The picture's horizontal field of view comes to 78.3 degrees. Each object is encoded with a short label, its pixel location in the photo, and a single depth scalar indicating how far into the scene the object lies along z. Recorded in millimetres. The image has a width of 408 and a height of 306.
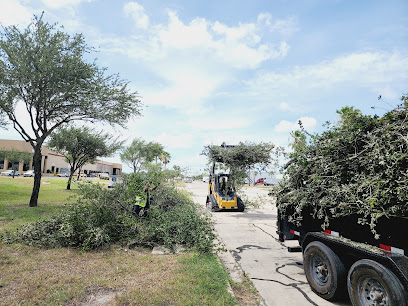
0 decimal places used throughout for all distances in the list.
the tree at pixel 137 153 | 42688
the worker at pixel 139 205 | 7773
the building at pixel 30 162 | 56781
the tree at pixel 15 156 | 53062
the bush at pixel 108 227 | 6203
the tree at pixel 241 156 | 13531
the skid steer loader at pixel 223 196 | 14078
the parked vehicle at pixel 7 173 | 45938
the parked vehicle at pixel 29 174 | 50450
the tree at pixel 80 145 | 21609
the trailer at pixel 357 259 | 2934
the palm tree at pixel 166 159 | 69938
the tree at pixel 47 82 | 11008
